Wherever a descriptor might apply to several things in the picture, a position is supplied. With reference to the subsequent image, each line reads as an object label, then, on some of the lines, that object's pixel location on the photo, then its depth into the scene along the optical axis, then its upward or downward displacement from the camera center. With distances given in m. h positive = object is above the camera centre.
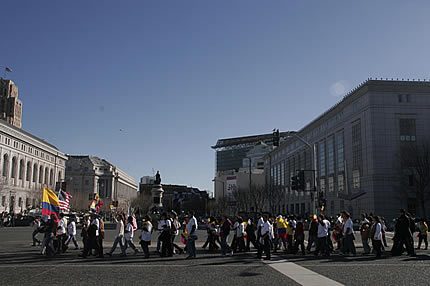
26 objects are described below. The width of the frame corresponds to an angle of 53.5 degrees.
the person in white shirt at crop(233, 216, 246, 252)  20.40 -1.28
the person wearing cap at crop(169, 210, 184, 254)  19.84 -0.89
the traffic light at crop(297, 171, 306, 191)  31.07 +1.92
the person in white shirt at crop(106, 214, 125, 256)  18.55 -1.12
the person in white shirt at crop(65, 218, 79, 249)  21.84 -1.23
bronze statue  71.87 +4.61
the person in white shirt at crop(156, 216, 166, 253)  18.43 -0.79
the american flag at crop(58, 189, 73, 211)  25.65 +0.36
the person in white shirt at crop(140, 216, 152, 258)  18.09 -1.29
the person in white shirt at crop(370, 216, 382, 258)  17.97 -1.34
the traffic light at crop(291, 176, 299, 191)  30.66 +1.74
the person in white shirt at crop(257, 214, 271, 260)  17.03 -1.15
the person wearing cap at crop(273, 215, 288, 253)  20.47 -1.08
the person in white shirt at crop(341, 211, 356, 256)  18.77 -1.14
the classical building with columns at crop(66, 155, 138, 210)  139.62 +9.32
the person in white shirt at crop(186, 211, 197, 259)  17.80 -1.25
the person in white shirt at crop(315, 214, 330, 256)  18.61 -1.19
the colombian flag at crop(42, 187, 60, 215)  21.37 +0.14
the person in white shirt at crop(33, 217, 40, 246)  23.11 -1.36
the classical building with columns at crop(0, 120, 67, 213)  87.44 +8.78
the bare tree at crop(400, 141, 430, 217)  56.19 +5.54
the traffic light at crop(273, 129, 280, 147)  27.80 +4.49
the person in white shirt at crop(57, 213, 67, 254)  19.33 -1.26
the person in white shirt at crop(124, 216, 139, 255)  18.66 -1.16
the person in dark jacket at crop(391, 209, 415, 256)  18.28 -1.16
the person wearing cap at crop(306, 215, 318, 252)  19.44 -1.06
